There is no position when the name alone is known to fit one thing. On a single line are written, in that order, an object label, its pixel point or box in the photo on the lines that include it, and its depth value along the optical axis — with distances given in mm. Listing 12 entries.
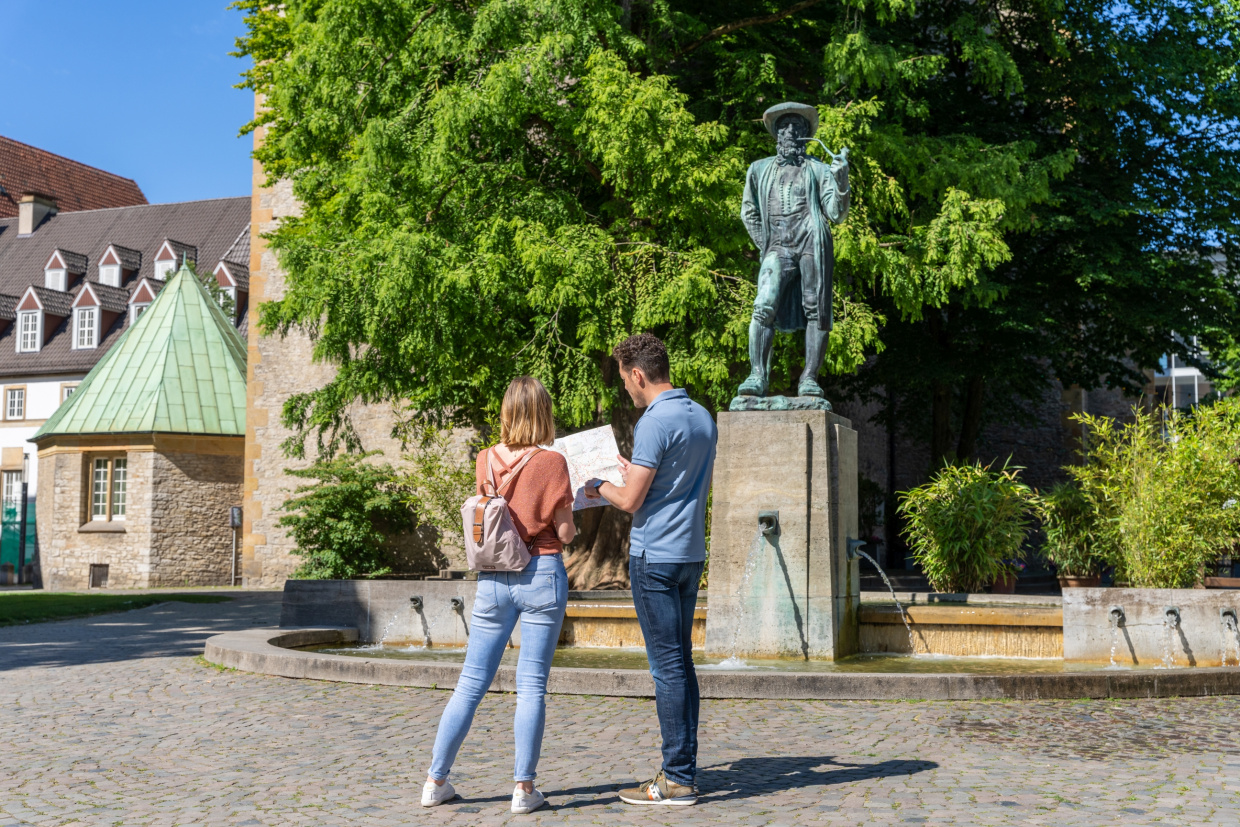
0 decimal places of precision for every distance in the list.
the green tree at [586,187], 13930
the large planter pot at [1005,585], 13208
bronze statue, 9039
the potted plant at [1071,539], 12320
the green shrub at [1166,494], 9242
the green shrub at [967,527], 11945
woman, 4527
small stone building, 28625
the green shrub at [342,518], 20750
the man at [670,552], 4605
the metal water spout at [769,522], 8453
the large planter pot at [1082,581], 12258
